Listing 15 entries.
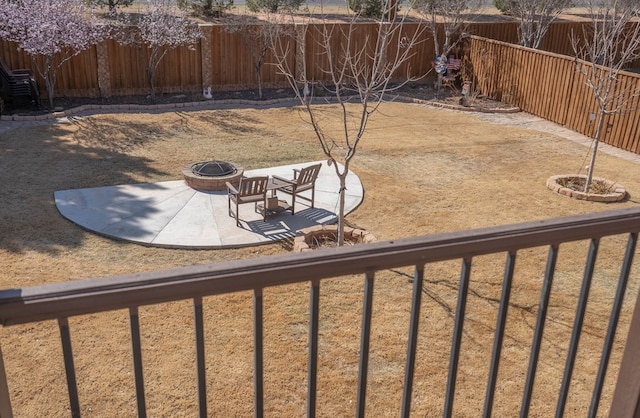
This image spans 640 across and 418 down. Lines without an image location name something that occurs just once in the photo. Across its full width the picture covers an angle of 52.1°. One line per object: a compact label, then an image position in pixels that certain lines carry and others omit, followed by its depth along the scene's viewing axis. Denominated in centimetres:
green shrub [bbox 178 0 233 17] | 2242
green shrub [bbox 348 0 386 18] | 2356
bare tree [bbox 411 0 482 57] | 1733
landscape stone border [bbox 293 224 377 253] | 810
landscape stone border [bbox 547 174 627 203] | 991
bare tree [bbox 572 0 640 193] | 998
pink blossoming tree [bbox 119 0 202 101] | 1507
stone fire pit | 975
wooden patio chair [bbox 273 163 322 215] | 884
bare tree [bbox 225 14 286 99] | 1630
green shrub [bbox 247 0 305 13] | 2172
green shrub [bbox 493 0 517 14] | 2417
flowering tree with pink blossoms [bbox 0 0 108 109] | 1359
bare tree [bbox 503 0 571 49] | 1916
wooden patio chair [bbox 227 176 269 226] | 838
